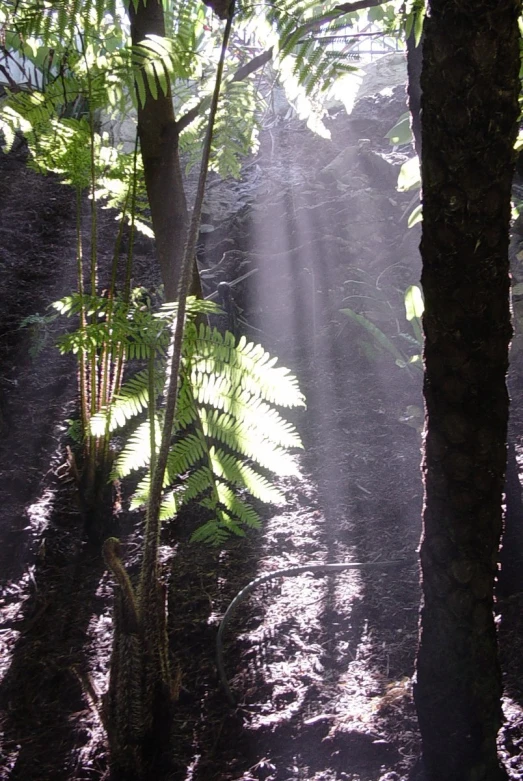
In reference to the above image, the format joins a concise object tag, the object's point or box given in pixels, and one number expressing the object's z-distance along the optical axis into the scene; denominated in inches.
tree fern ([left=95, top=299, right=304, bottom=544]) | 62.9
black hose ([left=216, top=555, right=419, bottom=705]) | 73.7
